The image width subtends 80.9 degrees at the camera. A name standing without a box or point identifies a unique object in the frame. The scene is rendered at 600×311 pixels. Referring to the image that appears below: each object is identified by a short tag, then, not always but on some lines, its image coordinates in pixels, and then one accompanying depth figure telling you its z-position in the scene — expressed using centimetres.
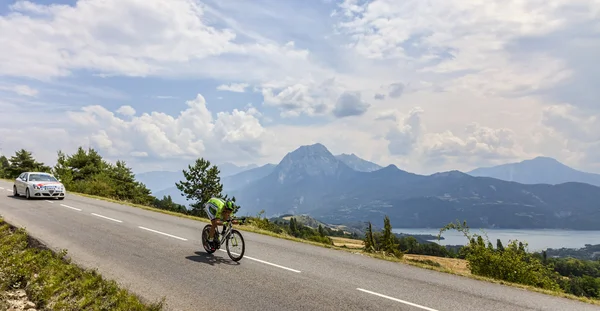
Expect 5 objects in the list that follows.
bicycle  1058
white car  2542
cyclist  1066
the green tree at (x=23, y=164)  5834
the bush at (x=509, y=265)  1141
